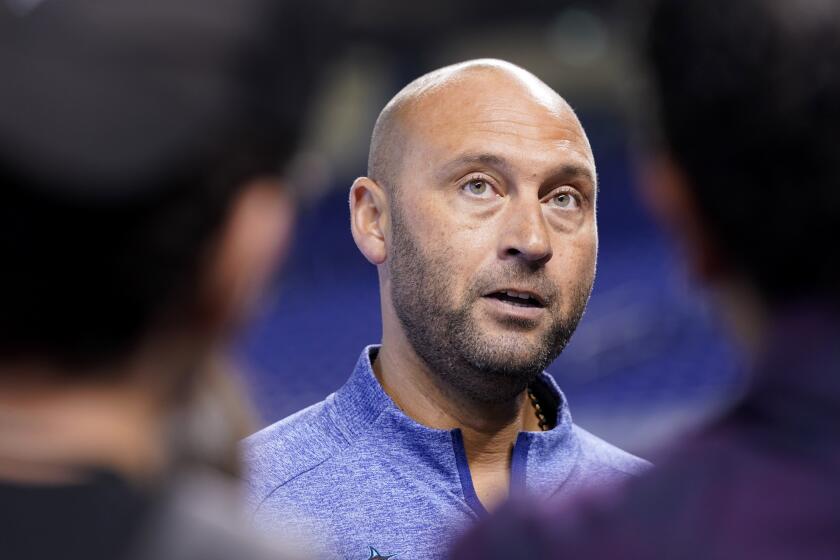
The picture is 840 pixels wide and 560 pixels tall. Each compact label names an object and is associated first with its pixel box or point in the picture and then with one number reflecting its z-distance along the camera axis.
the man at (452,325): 2.84
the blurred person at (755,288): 2.01
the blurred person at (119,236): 1.99
